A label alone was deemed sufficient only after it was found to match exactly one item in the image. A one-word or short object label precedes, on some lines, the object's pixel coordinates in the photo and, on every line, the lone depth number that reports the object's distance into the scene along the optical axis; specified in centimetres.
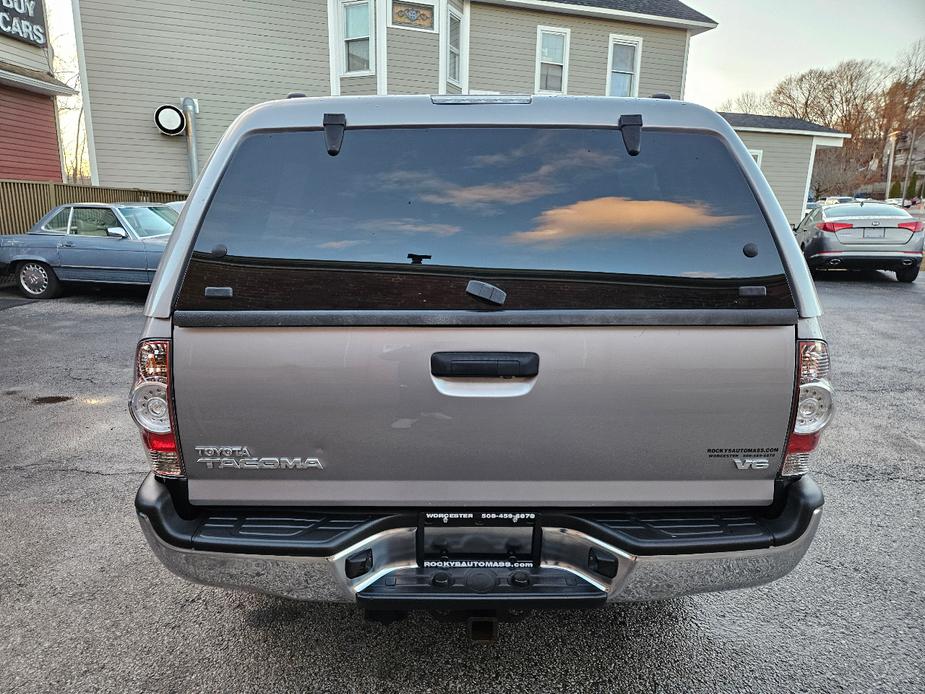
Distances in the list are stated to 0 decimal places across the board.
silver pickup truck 185
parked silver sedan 1109
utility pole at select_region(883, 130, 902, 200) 5653
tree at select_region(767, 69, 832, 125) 5988
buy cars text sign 1329
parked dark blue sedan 962
